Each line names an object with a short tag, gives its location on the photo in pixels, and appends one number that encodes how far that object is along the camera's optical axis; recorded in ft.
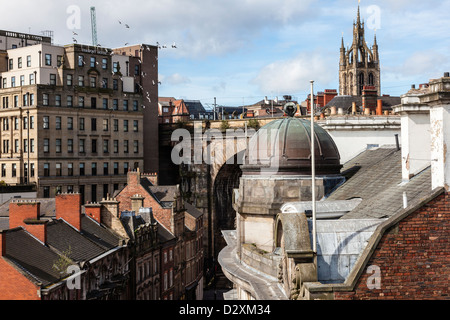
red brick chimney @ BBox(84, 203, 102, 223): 142.61
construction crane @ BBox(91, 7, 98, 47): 298.76
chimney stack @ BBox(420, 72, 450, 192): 44.52
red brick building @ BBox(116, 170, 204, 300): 178.27
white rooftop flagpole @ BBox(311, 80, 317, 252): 45.91
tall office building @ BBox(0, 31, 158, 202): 245.86
